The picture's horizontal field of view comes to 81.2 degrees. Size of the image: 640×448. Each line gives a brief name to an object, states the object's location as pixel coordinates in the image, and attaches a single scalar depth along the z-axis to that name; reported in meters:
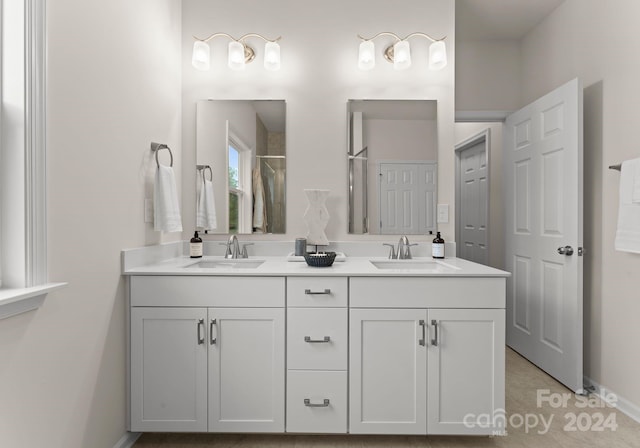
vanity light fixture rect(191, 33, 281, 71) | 2.31
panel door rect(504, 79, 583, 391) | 2.25
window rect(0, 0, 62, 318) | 1.15
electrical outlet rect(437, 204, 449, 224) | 2.39
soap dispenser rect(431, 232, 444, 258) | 2.27
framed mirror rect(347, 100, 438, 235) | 2.37
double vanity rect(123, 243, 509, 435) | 1.71
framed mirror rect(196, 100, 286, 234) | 2.38
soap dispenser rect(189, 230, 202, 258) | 2.25
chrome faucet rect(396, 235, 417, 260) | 2.27
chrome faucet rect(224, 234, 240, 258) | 2.30
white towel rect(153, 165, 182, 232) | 1.93
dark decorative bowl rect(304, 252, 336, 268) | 1.89
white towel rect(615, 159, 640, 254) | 1.91
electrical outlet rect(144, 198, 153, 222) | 1.95
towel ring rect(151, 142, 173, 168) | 2.00
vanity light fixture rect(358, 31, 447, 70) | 2.30
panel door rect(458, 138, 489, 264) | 3.61
